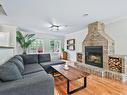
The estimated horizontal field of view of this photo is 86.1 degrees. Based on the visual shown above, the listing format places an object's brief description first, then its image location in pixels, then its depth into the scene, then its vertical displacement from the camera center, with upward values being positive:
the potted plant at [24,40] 4.37 +0.50
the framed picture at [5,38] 2.90 +0.41
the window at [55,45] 6.26 +0.15
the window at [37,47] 5.56 +0.01
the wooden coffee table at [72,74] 1.78 -0.78
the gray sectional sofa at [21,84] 1.02 -0.60
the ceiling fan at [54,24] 3.23 +1.19
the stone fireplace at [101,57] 2.55 -0.44
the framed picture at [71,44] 5.44 +0.25
